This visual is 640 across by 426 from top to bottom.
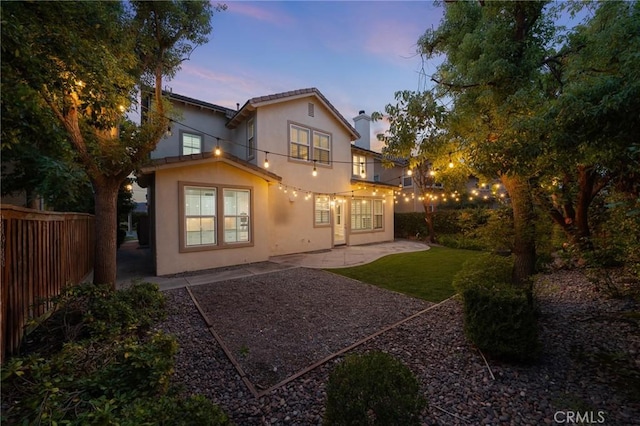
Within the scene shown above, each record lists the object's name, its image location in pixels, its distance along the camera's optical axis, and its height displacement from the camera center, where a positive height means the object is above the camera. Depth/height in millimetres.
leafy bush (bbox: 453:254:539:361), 3080 -1324
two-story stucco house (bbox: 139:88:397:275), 7801 +1027
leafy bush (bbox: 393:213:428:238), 16797 -806
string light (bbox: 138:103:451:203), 7650 +2147
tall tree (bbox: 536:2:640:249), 2521 +939
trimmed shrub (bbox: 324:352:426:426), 1847 -1335
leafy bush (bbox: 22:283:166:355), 3303 -1448
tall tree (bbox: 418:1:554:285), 4344 +2409
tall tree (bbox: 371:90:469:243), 5570 +1803
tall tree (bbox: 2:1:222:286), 2977 +1970
